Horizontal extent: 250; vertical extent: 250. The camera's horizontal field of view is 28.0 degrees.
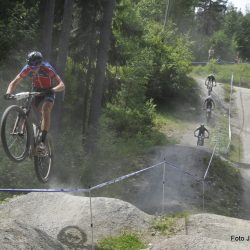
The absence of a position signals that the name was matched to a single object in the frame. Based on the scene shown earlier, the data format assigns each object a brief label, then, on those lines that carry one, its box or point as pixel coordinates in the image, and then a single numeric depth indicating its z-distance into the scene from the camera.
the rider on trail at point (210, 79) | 34.19
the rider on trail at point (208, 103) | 29.88
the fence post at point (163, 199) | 15.65
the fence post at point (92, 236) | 10.53
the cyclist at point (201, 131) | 24.77
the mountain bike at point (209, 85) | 33.97
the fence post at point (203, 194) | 16.62
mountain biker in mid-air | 9.14
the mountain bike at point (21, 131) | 9.16
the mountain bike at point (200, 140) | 24.75
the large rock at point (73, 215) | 11.52
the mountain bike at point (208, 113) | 30.80
